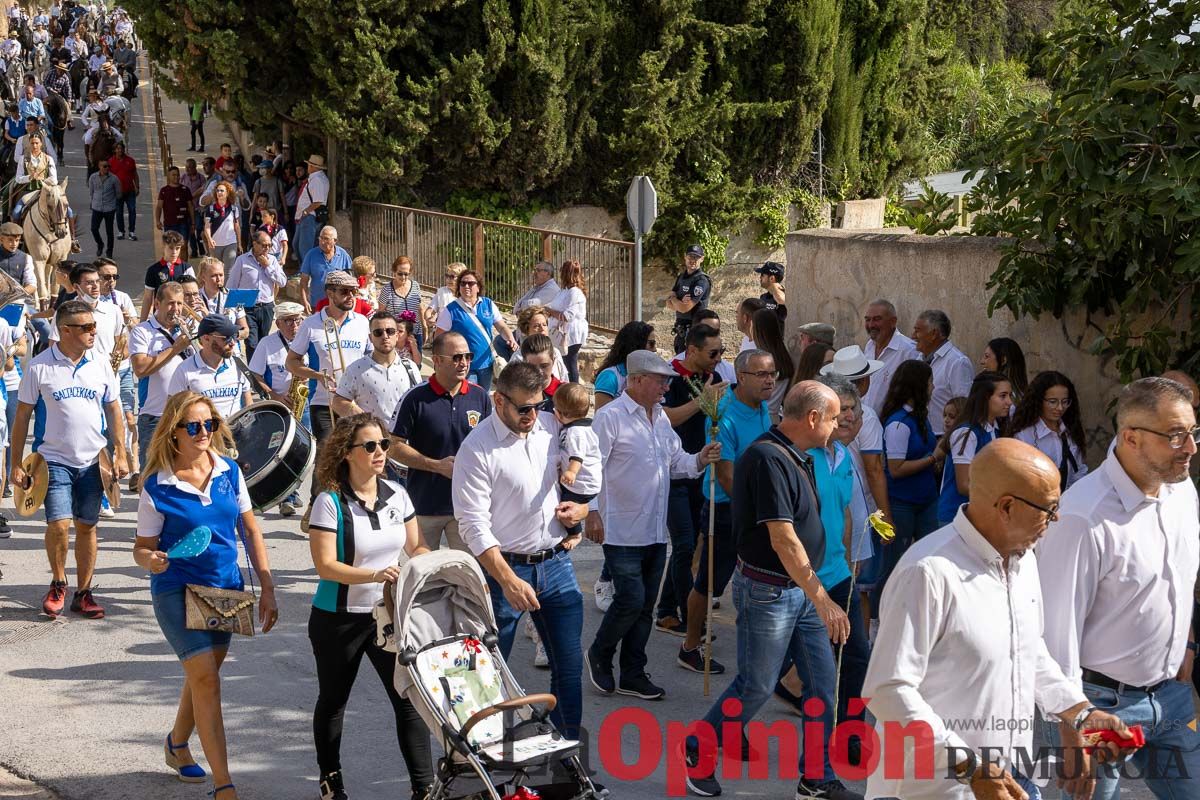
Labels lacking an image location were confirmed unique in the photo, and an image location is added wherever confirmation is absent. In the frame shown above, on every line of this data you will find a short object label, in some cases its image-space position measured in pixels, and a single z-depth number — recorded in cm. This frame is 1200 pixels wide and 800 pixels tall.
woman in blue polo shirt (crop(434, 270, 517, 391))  1249
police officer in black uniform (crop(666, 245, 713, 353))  1485
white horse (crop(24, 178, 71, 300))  1870
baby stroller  570
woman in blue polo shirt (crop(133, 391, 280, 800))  634
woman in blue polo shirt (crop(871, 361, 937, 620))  849
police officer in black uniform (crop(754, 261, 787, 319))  1359
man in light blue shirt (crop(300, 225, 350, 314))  1529
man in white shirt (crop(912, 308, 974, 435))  959
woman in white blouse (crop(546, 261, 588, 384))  1417
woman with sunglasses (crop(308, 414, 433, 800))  627
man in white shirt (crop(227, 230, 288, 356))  1565
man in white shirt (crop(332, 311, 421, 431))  955
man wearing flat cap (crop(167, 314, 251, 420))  1006
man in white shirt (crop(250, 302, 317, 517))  1112
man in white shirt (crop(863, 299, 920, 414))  1006
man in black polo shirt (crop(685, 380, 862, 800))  622
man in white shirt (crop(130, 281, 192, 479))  1057
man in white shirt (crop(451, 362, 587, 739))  669
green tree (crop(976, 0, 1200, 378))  823
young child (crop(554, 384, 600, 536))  709
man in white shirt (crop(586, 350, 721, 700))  784
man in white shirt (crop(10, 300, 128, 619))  901
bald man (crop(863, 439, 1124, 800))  421
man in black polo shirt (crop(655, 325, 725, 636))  879
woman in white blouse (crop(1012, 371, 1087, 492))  793
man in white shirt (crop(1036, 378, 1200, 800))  496
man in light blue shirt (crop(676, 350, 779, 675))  802
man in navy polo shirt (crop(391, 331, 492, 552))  798
